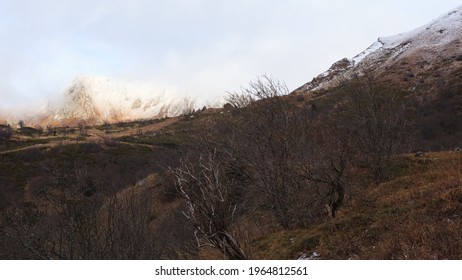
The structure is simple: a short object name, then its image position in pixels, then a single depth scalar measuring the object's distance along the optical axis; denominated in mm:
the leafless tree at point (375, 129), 17312
